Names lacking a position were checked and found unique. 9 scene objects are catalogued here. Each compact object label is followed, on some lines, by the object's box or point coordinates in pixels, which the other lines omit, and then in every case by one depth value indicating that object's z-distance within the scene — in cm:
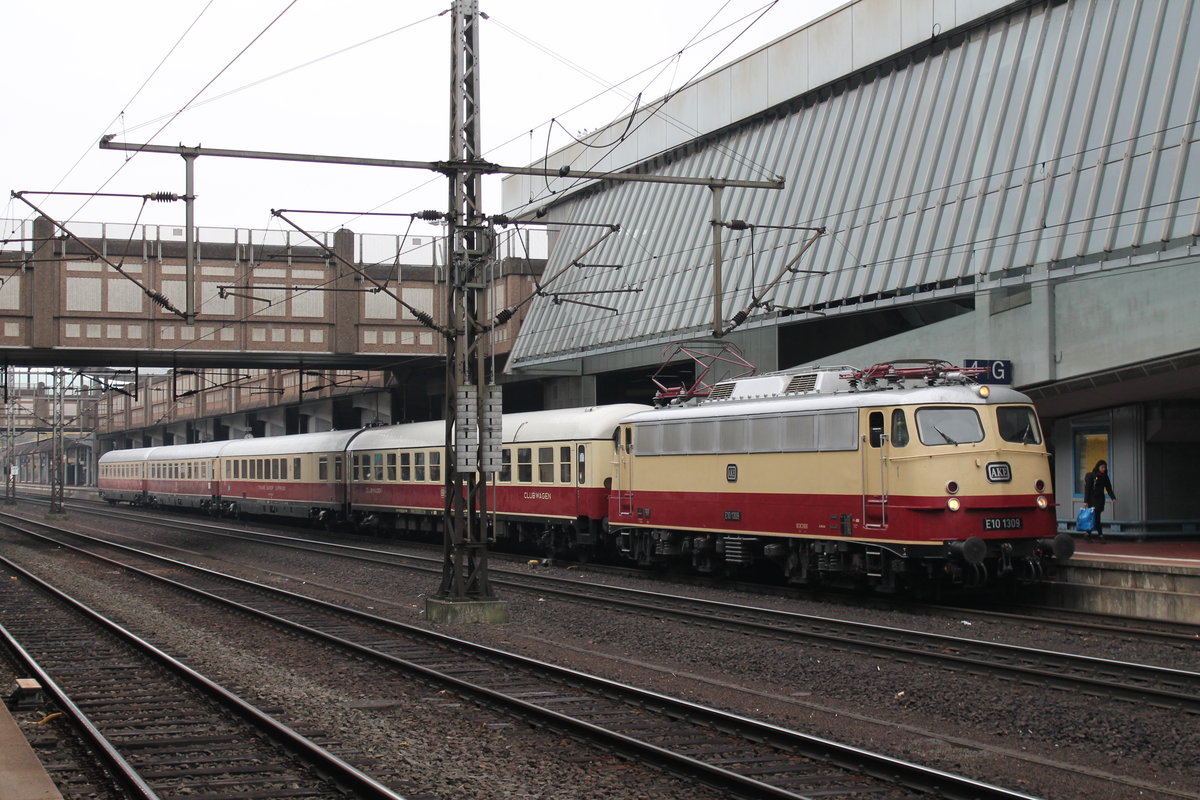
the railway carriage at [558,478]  2586
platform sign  2291
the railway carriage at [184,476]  5399
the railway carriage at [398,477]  3359
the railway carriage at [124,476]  6662
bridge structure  3675
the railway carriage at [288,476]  4147
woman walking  2212
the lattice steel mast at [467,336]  1736
